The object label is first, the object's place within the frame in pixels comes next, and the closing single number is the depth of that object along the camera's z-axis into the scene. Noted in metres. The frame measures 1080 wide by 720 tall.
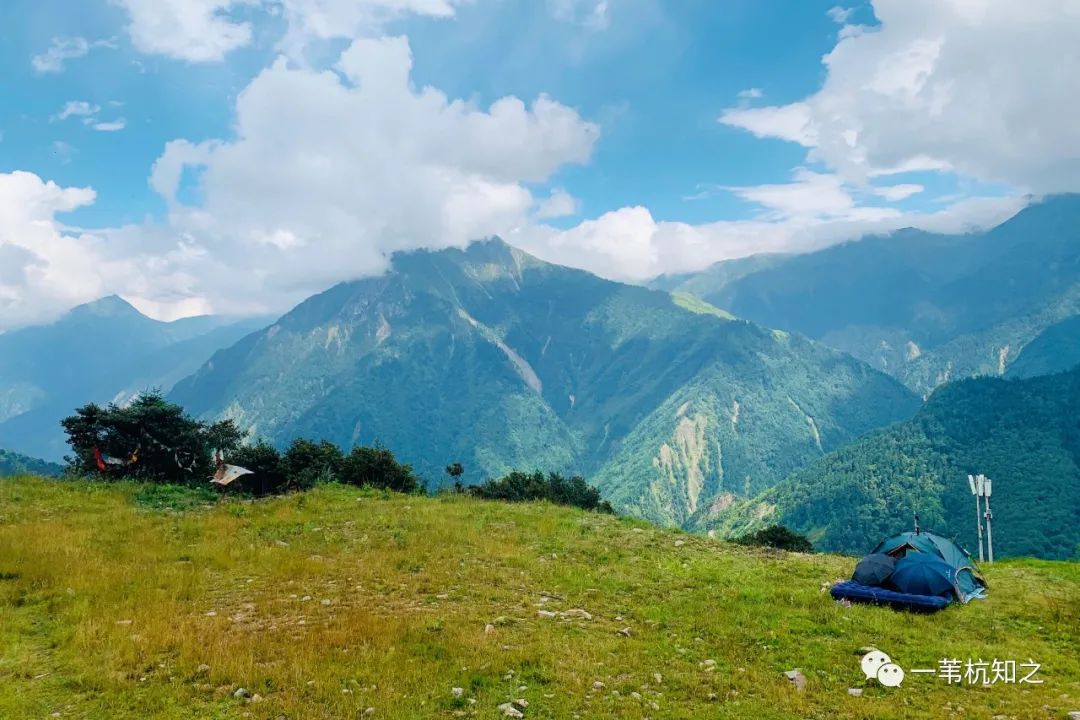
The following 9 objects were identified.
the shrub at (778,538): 51.90
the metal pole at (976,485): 32.84
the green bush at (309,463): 37.34
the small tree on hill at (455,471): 43.72
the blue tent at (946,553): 18.08
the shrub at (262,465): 35.97
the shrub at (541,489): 49.78
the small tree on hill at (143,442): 30.89
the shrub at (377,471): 38.88
